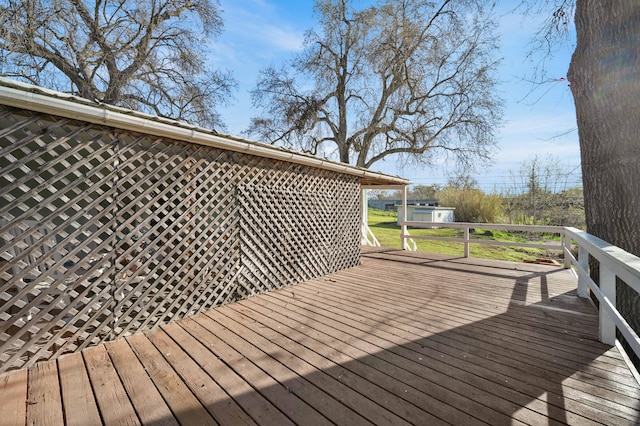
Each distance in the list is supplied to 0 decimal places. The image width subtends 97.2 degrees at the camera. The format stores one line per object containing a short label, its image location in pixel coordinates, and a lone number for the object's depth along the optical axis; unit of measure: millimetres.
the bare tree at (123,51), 6508
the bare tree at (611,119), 2639
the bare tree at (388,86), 10836
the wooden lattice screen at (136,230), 2387
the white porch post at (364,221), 9773
